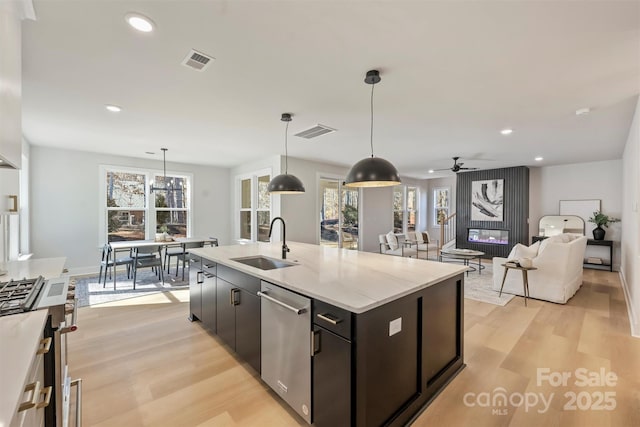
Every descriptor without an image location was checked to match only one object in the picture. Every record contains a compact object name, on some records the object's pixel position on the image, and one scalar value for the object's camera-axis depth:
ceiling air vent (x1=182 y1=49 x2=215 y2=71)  2.12
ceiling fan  6.07
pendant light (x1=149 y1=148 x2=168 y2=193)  5.95
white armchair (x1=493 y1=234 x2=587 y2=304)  3.96
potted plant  6.28
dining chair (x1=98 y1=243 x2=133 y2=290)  4.77
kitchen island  1.49
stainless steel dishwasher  1.72
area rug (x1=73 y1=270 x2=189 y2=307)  4.24
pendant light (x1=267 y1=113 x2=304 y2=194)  3.40
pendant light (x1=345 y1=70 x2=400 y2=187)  2.29
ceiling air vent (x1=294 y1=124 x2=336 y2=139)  3.96
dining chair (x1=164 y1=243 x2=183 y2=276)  5.39
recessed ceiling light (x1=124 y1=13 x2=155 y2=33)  1.71
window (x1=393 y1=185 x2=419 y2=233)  9.40
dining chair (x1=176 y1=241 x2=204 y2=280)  5.59
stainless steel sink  2.82
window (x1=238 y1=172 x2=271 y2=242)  6.71
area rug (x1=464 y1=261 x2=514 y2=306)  4.16
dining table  4.82
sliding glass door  7.07
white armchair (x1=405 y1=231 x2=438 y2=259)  7.32
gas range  1.36
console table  6.14
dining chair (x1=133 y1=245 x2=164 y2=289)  4.90
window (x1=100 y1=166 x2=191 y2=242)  6.05
